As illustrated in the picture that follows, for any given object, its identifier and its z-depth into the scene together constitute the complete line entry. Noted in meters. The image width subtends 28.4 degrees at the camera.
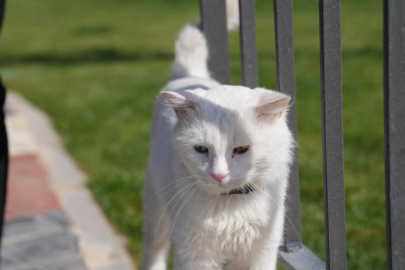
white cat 0.73
